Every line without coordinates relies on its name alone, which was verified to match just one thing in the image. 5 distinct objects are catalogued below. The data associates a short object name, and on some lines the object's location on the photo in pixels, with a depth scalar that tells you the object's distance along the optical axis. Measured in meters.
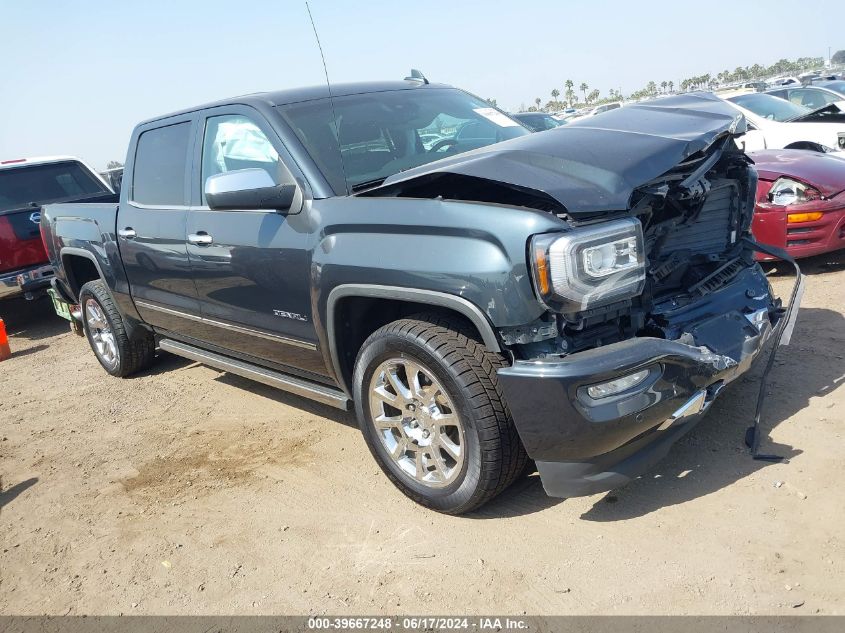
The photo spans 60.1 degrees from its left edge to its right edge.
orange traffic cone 7.19
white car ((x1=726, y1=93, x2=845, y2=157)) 8.88
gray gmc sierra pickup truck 2.64
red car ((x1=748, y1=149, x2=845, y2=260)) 5.59
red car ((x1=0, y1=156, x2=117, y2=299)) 7.76
